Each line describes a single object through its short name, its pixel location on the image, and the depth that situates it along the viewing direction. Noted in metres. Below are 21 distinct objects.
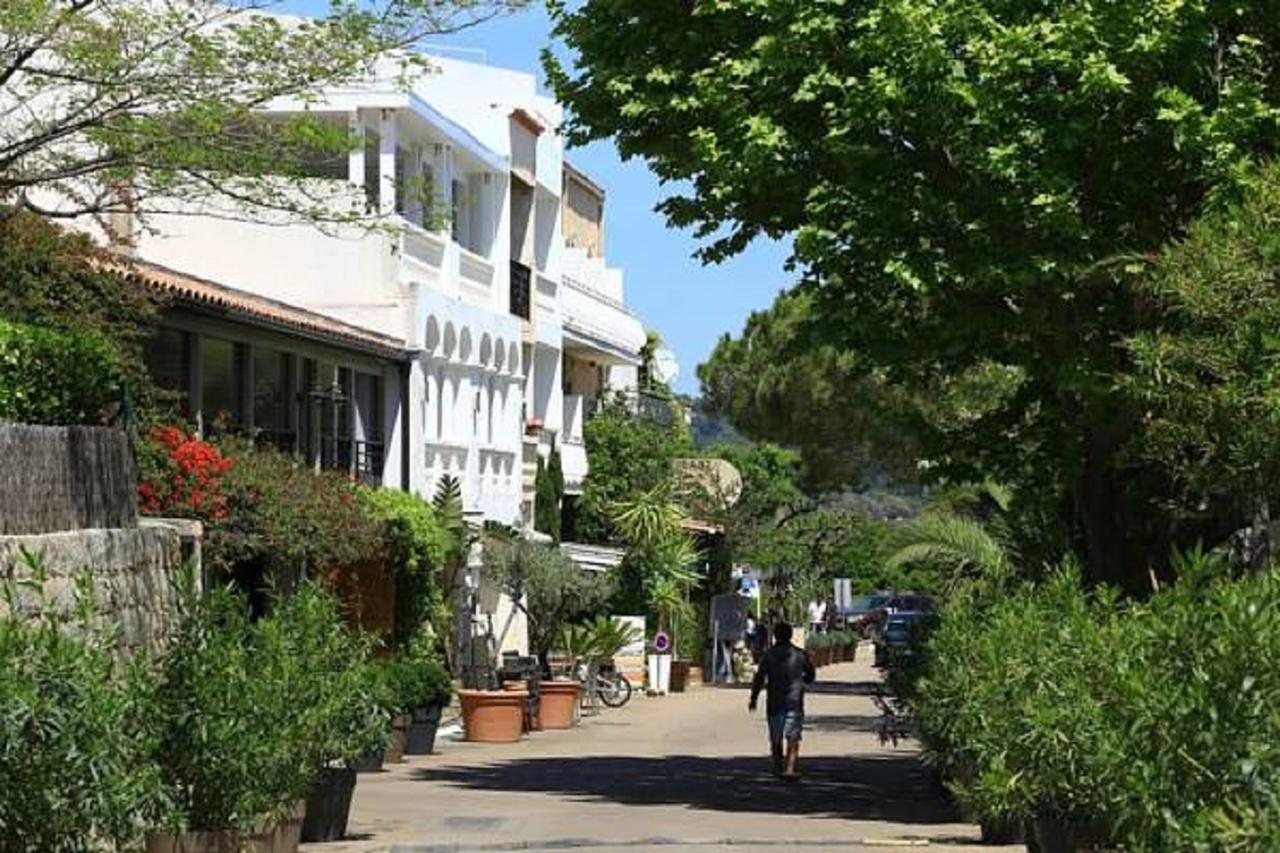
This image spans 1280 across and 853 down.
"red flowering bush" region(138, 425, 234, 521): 26.08
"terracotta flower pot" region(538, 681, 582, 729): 39.81
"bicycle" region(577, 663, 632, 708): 46.22
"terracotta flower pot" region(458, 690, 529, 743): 36.09
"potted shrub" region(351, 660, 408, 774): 18.30
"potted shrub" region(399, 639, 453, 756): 30.88
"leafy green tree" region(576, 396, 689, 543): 55.34
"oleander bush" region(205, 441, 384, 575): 27.47
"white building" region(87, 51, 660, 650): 34.78
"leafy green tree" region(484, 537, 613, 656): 41.47
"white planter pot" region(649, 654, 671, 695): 53.94
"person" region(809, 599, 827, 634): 75.31
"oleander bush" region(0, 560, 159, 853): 11.92
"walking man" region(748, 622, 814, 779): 28.91
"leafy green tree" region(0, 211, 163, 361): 25.22
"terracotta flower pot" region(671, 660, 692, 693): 55.97
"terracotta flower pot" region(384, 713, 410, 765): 30.38
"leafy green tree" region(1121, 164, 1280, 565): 18.83
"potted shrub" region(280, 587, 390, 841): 16.53
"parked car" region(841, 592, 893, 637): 84.56
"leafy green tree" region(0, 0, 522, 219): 18.83
